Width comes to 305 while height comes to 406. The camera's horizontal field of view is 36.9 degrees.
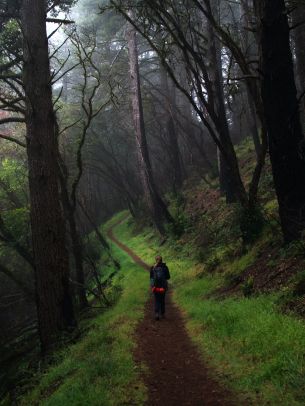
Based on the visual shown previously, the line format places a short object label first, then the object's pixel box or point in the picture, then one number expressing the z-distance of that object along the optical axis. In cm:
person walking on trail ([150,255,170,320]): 1097
